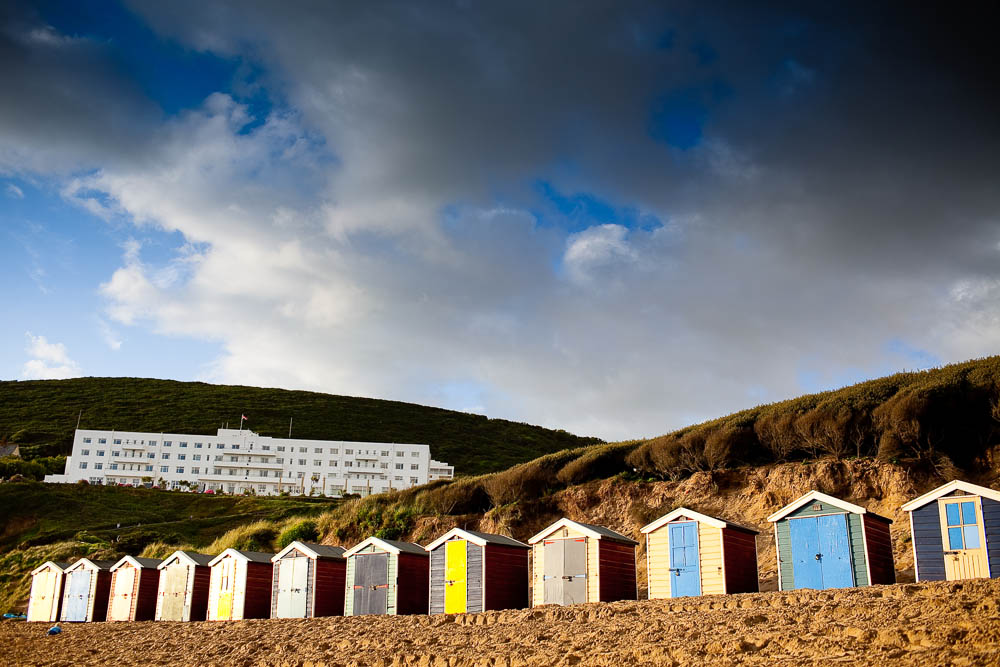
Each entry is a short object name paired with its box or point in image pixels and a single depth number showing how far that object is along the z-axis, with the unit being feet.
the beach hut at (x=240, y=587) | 91.20
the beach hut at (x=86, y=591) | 104.37
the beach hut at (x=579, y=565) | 72.23
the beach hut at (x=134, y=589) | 99.81
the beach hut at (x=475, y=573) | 76.38
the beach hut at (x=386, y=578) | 81.61
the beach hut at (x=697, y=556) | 67.82
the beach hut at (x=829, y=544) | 62.39
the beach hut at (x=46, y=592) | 107.96
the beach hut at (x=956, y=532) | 57.82
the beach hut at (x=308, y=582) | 86.43
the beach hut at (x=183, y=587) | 96.58
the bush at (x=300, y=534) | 126.96
